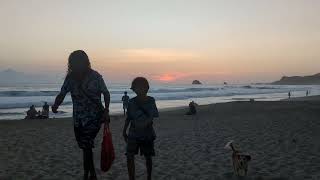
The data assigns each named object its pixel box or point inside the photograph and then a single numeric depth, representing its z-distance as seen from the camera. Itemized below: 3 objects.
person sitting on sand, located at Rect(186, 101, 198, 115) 13.94
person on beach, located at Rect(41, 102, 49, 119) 13.97
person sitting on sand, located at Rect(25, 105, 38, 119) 13.73
